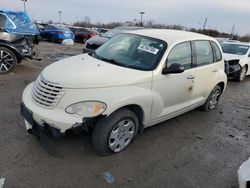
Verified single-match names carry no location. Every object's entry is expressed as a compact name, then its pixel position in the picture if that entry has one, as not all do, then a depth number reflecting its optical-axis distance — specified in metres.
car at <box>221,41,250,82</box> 7.21
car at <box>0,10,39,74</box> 5.58
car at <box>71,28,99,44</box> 17.80
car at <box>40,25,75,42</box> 15.23
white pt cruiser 2.39
